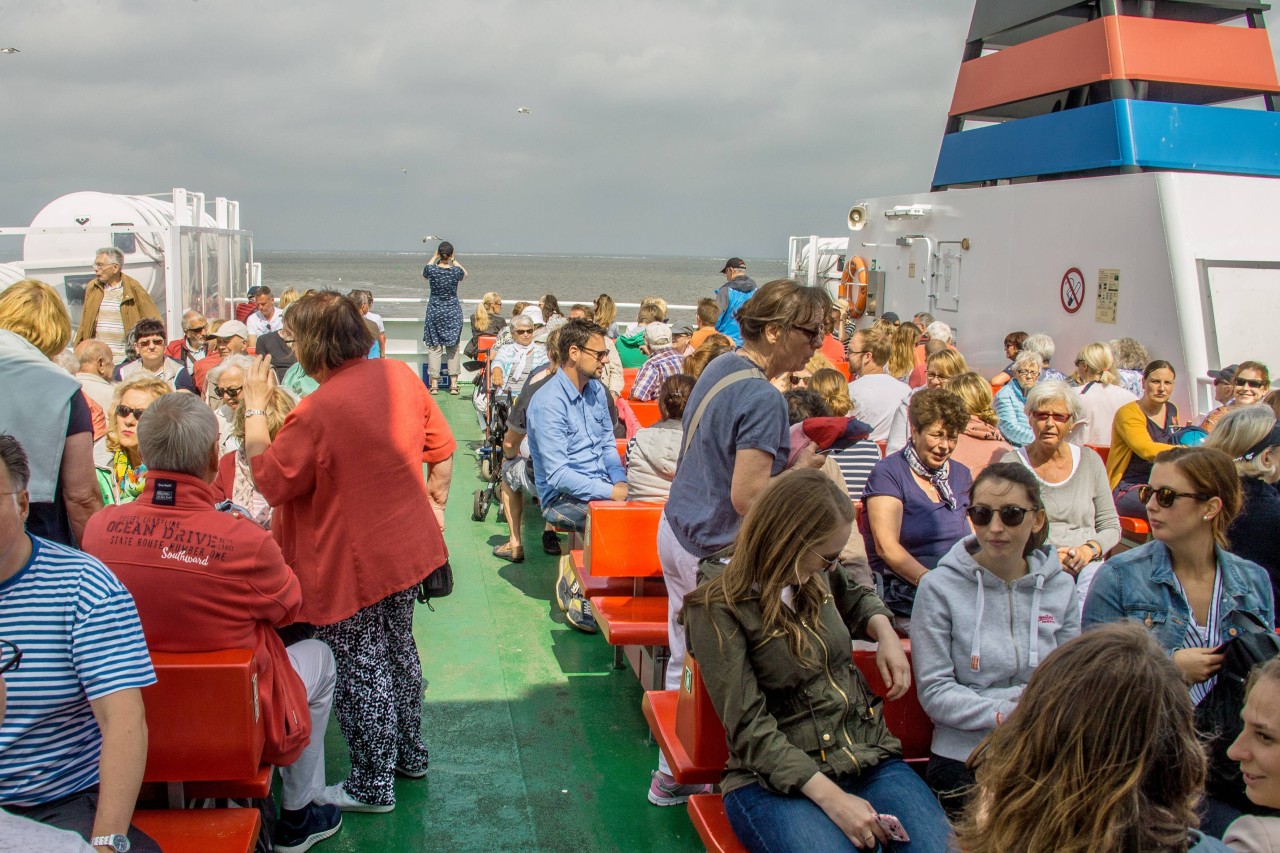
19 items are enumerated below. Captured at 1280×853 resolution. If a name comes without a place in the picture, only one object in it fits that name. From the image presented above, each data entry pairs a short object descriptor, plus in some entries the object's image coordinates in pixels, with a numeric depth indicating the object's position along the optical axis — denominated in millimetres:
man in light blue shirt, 5234
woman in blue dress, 12070
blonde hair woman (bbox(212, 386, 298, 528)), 4012
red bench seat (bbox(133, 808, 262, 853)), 2580
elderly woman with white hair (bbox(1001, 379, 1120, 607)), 4203
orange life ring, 14086
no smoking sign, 9312
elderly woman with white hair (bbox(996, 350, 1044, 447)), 6379
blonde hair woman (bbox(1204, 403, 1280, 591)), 3326
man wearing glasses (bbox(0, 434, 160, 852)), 2193
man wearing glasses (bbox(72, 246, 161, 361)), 8250
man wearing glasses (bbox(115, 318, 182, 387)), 6621
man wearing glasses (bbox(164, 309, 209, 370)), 8109
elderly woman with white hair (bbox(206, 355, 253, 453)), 4789
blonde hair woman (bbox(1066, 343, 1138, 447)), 6621
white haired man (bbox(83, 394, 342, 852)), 2773
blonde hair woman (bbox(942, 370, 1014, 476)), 4512
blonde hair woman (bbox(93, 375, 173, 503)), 4211
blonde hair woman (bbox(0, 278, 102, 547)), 3041
